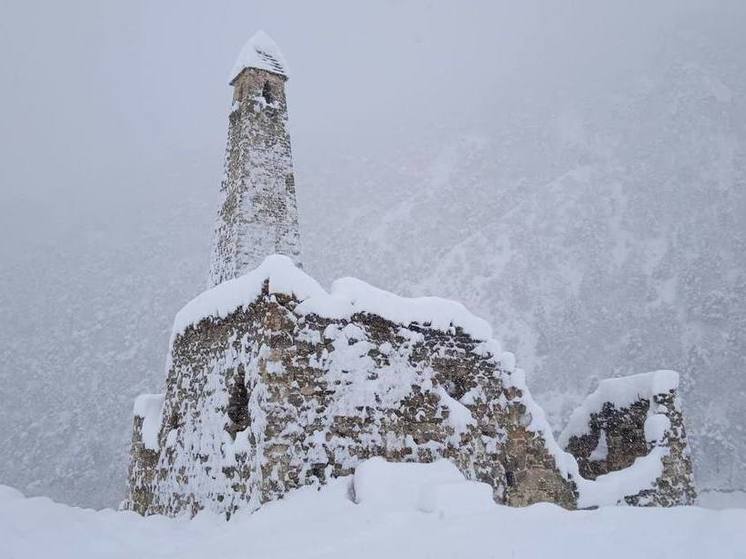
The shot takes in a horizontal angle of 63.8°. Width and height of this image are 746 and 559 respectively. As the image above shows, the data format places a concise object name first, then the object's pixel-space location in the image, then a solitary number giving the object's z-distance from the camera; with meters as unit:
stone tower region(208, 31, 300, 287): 11.16
